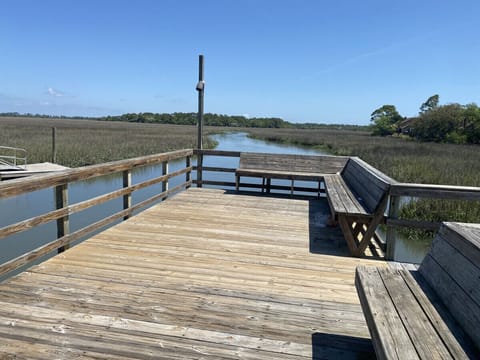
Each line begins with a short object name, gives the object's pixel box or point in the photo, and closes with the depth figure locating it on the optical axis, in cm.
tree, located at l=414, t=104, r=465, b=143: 4000
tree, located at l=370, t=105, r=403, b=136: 7031
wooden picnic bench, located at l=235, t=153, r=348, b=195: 688
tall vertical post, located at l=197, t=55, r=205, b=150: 683
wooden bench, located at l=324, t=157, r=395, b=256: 370
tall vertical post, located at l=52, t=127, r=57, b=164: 1390
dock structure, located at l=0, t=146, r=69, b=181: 924
